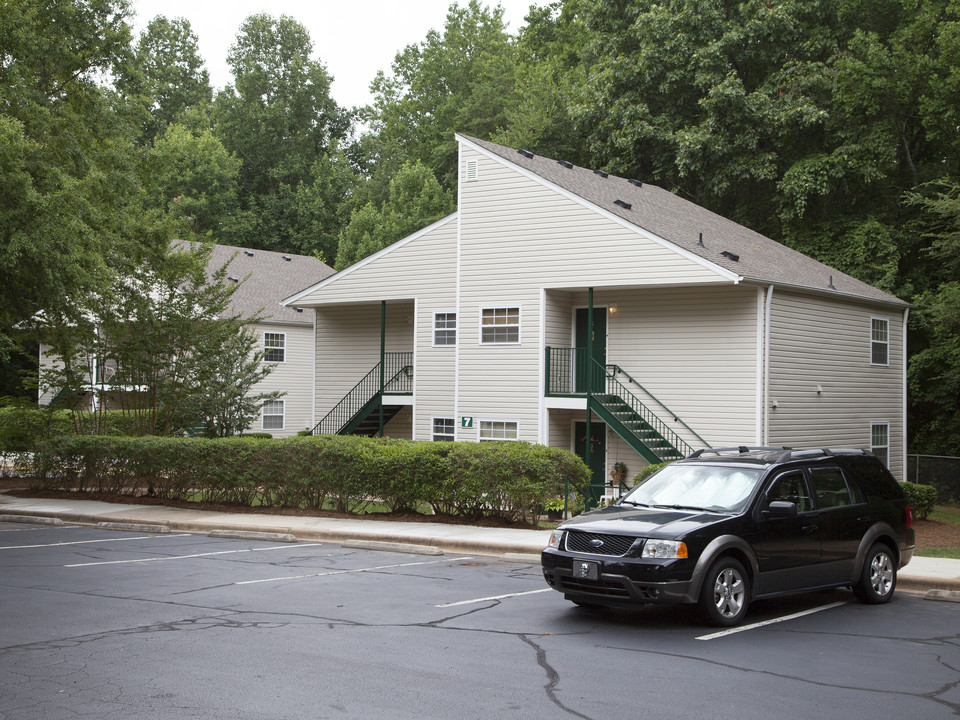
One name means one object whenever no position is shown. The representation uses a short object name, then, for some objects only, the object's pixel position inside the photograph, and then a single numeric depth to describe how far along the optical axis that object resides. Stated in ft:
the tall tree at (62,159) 55.77
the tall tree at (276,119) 202.18
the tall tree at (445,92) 174.29
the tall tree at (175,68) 234.79
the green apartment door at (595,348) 76.69
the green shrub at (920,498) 71.10
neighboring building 122.83
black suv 28.53
